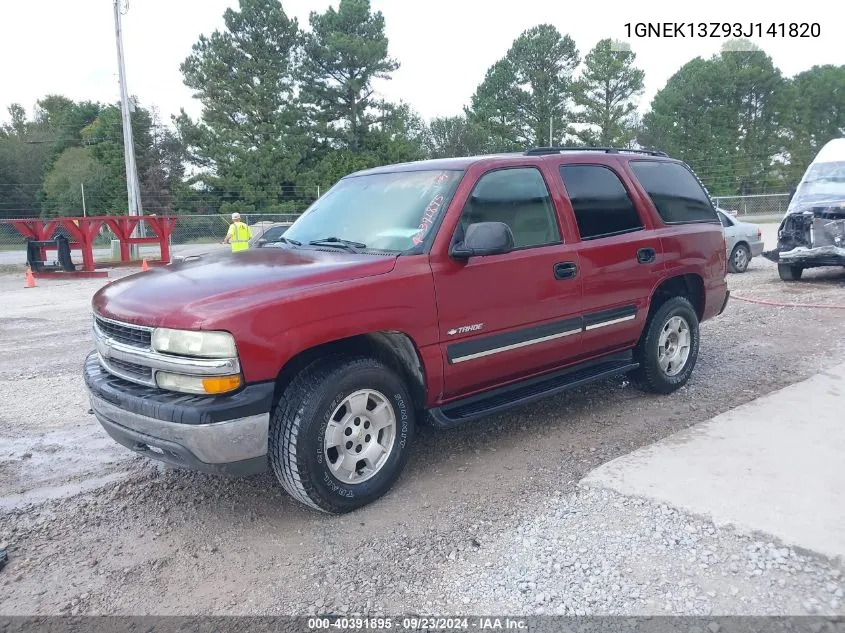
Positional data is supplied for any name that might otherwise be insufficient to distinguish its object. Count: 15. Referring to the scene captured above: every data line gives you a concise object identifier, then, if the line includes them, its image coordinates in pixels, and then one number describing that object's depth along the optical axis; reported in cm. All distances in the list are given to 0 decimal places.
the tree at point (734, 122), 5488
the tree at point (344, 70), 4481
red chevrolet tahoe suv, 340
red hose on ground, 995
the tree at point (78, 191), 4703
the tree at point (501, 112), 5425
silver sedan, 1432
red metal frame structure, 1805
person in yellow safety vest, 1365
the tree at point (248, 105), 4362
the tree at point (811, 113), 5641
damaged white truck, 1191
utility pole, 2388
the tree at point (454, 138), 5447
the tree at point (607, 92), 5341
